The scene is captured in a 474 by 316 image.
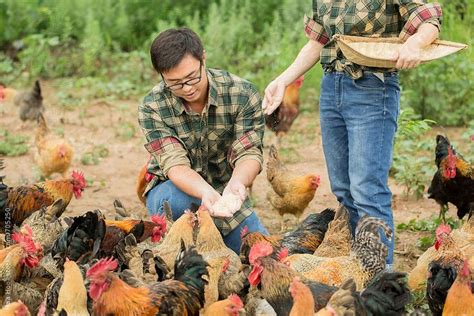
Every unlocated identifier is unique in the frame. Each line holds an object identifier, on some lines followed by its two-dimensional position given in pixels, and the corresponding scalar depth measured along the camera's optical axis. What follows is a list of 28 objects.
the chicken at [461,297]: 4.52
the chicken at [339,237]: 5.63
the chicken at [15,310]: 4.40
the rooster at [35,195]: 6.36
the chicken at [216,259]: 5.09
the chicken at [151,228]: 5.67
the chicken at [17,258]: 5.02
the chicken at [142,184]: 7.23
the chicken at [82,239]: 5.20
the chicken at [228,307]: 4.59
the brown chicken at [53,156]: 8.48
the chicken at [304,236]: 5.58
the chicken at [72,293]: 4.43
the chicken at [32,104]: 10.46
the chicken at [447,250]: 5.13
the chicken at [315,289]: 4.46
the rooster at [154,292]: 4.41
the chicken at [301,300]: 4.18
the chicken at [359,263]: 5.06
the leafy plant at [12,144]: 9.47
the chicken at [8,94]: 10.70
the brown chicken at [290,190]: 7.46
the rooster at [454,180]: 6.78
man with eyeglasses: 5.30
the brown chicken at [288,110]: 9.41
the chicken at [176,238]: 5.37
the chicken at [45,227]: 5.73
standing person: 5.08
